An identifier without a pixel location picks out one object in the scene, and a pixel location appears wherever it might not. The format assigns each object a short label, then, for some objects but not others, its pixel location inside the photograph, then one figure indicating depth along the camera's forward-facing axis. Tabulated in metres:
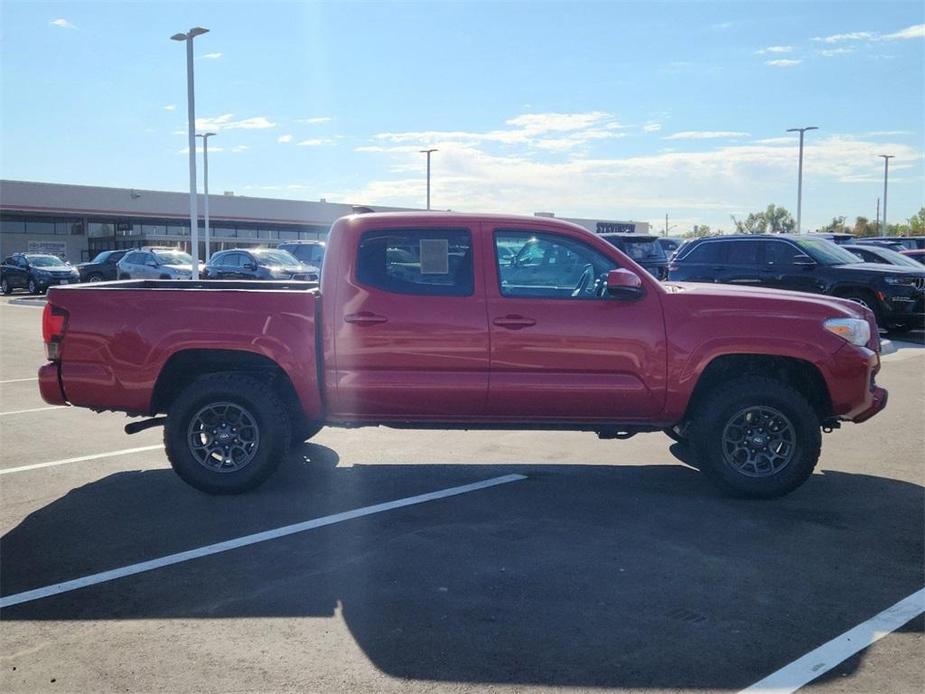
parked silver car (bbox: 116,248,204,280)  31.47
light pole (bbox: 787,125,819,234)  53.06
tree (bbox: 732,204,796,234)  107.19
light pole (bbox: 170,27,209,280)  25.70
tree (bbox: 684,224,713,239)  118.49
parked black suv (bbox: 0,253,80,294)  35.44
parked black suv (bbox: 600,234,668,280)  25.39
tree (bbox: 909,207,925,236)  86.94
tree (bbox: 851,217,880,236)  88.31
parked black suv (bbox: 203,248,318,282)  27.12
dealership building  49.53
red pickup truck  6.62
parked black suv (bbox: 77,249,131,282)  35.75
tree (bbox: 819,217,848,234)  86.86
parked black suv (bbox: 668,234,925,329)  17.44
